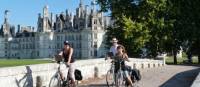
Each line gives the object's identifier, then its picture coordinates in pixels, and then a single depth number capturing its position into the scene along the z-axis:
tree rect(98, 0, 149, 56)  31.58
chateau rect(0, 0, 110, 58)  86.01
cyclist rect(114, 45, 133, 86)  9.97
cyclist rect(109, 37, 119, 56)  10.05
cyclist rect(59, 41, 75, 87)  9.56
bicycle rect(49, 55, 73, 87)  9.54
